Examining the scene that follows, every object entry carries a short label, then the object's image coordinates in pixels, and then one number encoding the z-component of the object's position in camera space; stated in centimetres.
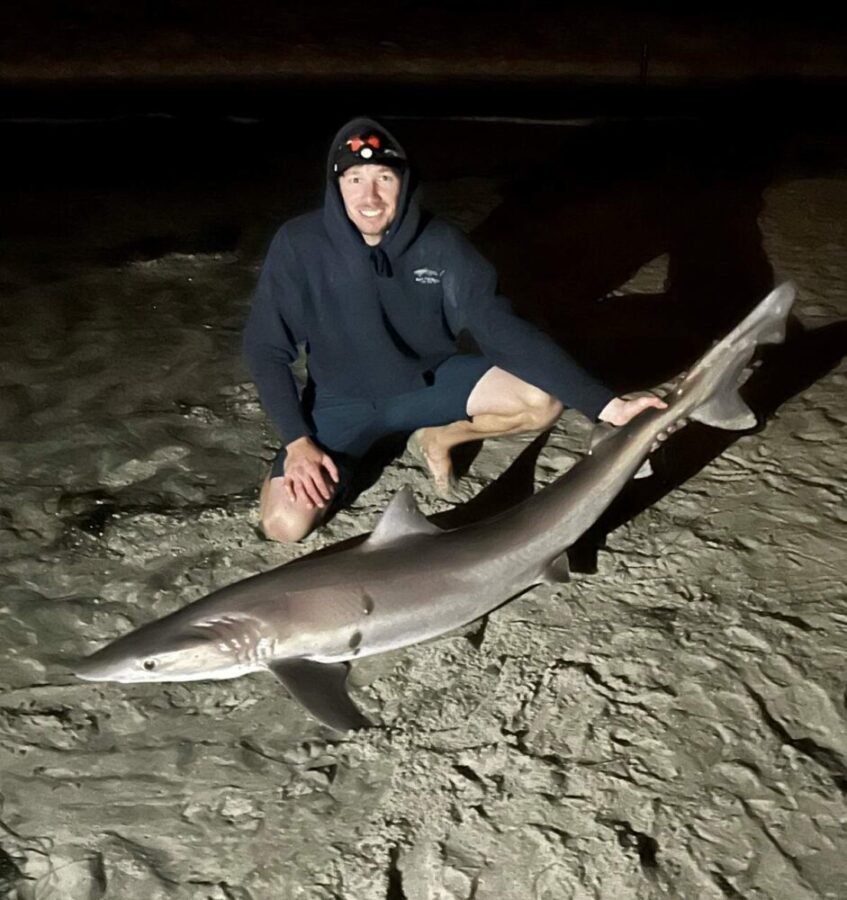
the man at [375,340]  308
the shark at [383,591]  256
